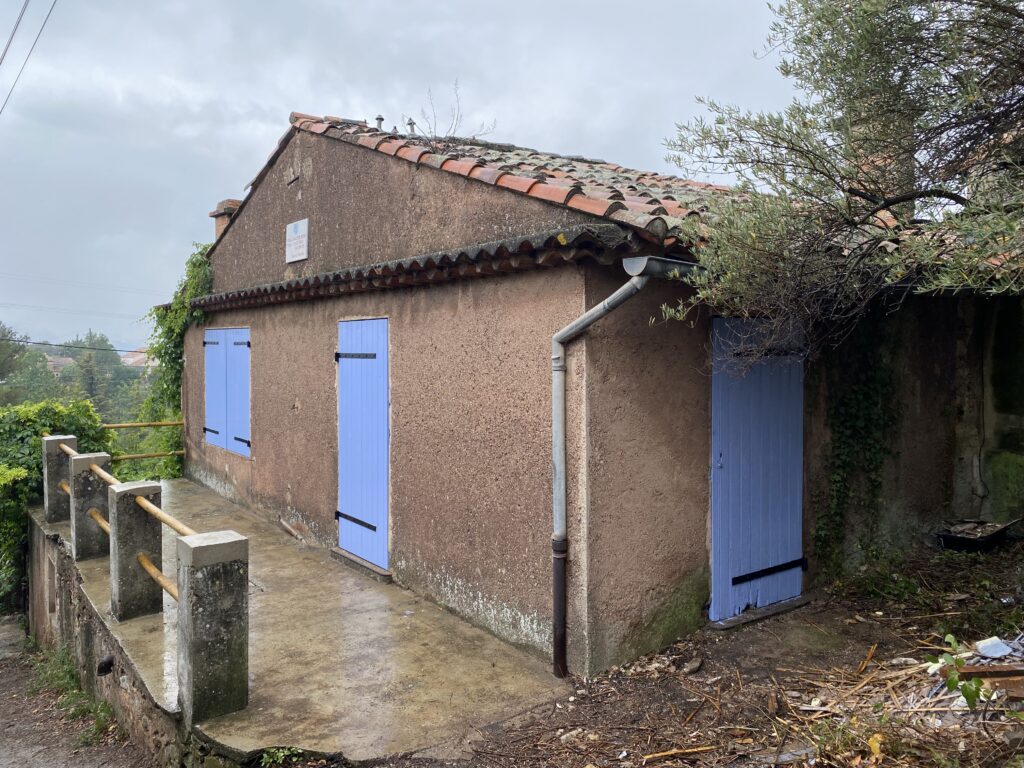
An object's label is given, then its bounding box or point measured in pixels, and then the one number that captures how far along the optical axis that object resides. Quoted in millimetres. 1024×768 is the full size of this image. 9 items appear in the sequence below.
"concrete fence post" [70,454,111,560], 6773
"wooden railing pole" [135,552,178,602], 4727
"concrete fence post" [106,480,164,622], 5504
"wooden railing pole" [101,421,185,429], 10680
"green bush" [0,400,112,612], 9148
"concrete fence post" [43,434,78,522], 8500
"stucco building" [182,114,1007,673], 4578
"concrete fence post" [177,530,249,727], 3996
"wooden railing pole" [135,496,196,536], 4510
